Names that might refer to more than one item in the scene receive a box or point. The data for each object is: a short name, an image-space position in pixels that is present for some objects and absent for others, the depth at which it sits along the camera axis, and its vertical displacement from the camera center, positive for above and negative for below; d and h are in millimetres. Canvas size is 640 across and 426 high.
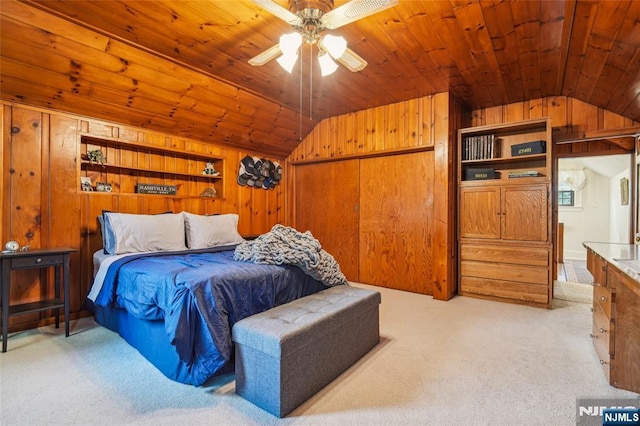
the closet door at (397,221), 3795 -116
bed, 1684 -500
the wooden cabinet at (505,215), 3211 -34
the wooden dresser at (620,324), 1693 -640
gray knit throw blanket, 2242 -310
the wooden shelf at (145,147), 3004 +694
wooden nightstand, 2162 -427
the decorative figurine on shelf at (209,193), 3892 +240
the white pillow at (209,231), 3178 -200
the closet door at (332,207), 4387 +76
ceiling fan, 1688 +1120
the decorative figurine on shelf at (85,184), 2928 +270
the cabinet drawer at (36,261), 2227 -365
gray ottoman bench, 1535 -751
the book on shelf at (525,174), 3334 +416
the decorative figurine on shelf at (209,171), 3934 +526
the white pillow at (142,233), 2699 -190
